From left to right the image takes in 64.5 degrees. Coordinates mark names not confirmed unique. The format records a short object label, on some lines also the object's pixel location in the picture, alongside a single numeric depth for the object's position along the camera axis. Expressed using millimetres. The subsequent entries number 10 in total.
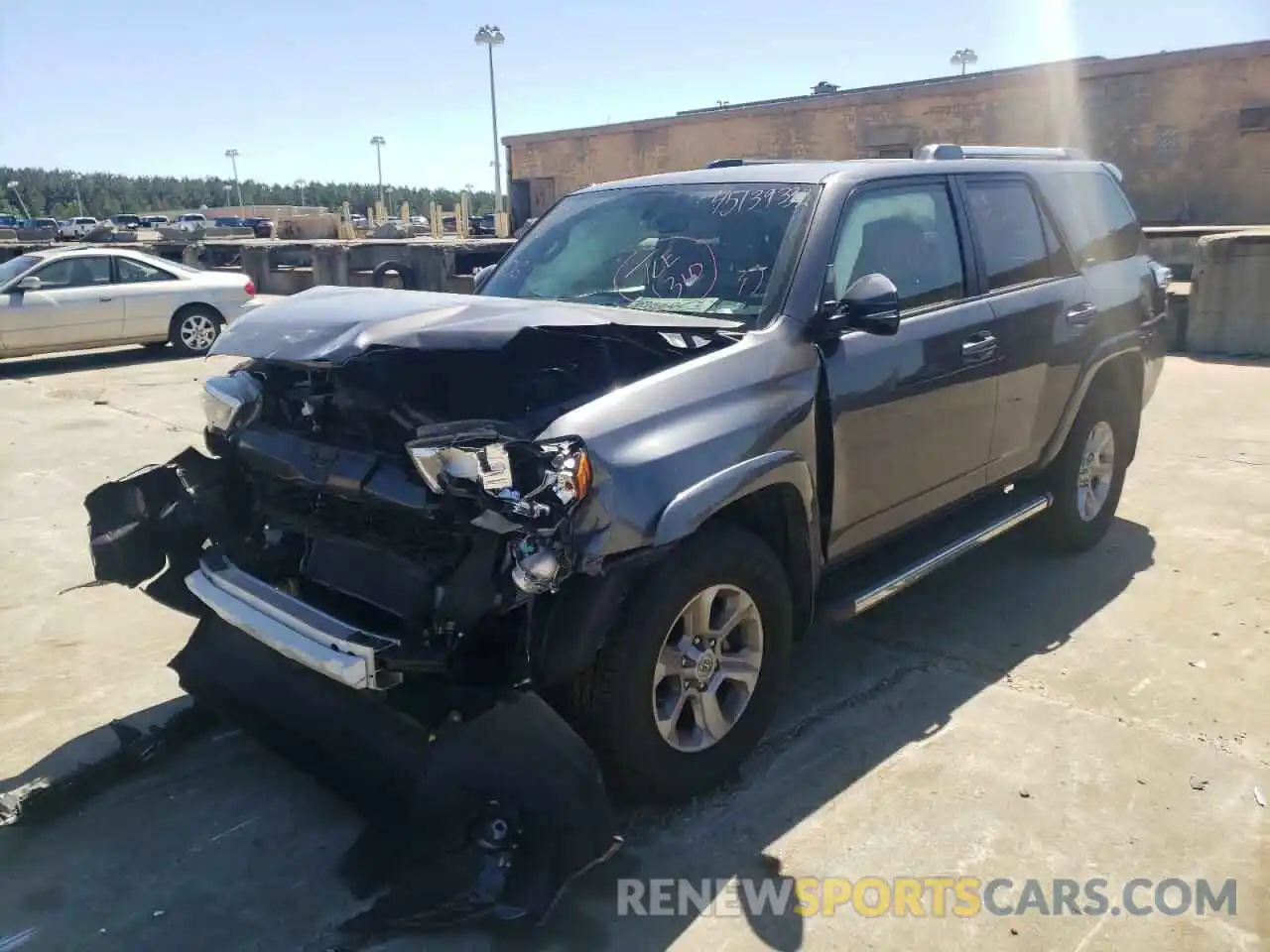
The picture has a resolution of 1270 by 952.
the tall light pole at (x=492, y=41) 46719
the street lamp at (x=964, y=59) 55719
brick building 22000
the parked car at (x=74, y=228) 53000
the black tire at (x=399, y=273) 16594
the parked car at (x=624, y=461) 2742
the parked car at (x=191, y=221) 63347
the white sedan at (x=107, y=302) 12453
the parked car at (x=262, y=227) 54344
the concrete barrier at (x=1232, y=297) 11547
